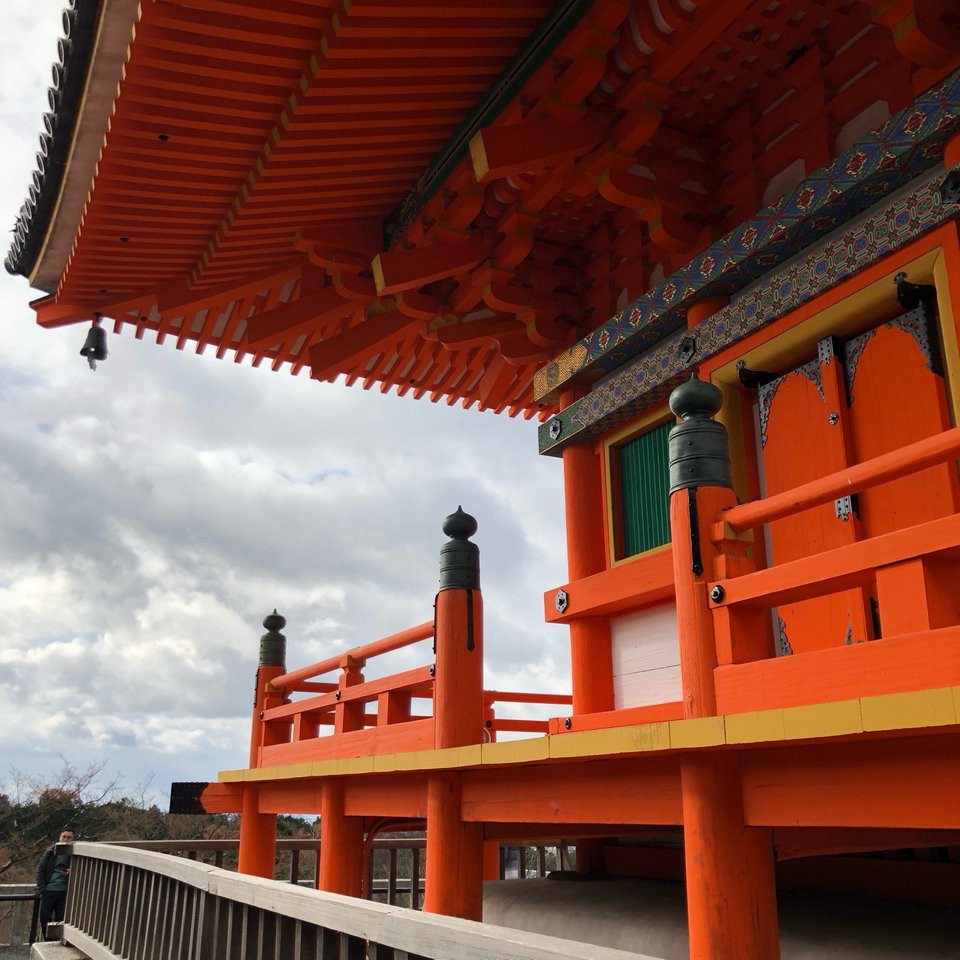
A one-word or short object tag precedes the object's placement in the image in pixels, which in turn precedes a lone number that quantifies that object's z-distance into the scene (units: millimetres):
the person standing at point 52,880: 9383
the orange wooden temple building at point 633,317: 3270
